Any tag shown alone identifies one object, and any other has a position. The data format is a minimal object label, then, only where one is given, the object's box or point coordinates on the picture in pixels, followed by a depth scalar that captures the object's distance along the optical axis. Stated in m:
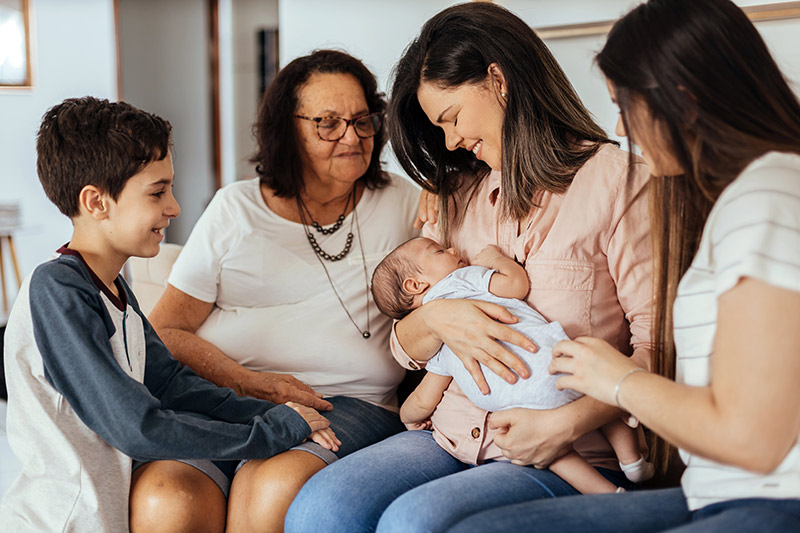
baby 1.48
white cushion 2.31
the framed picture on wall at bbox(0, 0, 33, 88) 5.34
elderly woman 1.99
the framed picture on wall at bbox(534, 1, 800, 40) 2.36
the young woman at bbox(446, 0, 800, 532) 1.01
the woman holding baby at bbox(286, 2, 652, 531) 1.47
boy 1.42
